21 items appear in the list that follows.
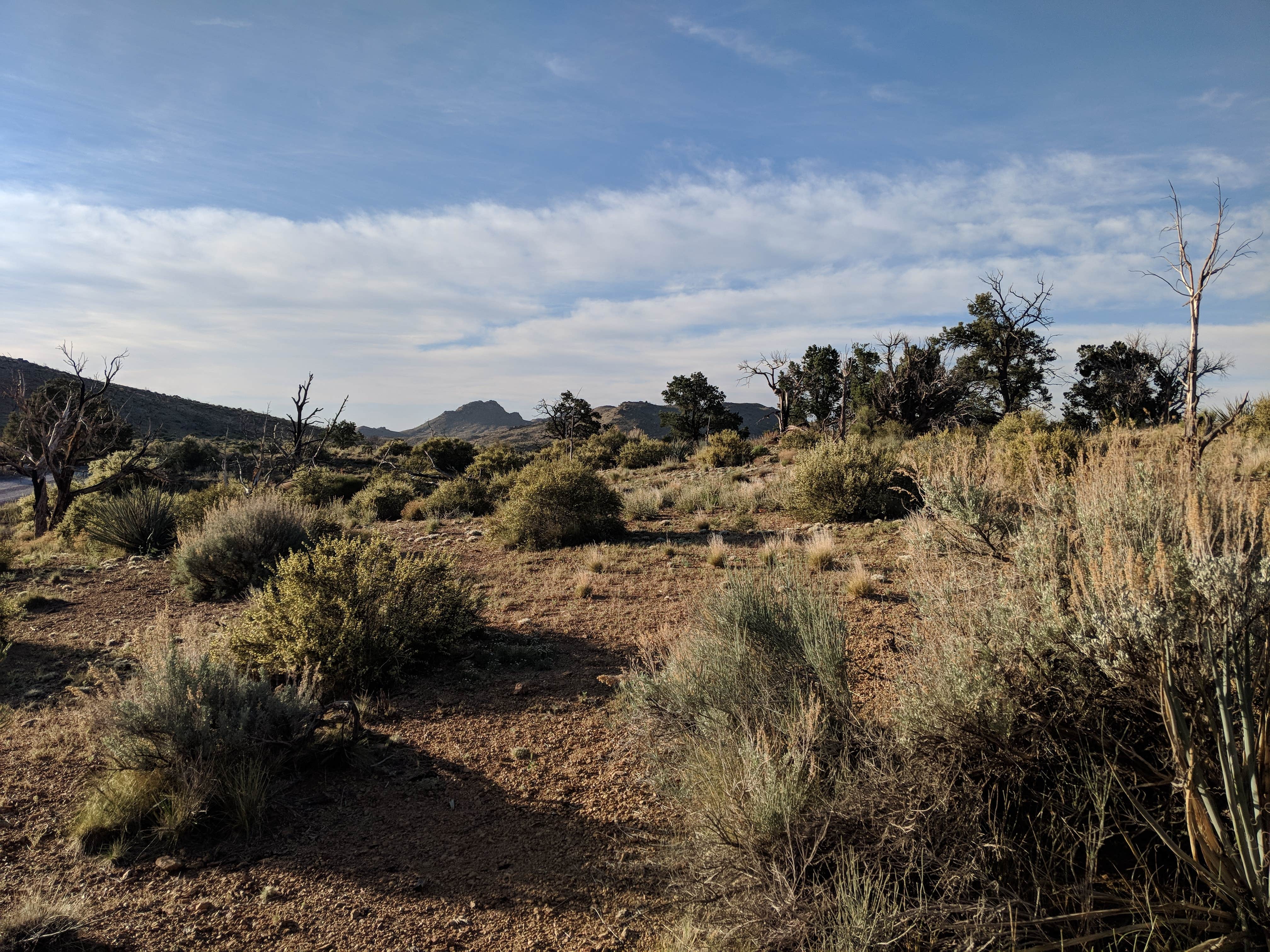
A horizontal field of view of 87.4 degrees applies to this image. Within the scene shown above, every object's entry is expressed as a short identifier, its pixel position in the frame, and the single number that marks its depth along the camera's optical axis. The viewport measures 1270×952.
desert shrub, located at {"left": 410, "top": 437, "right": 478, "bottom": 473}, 30.89
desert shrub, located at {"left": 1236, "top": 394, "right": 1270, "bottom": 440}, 12.30
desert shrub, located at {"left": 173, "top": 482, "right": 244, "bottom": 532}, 12.62
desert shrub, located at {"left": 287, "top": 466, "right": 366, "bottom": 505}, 18.14
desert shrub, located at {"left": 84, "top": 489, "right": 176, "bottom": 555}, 12.55
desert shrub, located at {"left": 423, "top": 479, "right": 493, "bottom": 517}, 16.66
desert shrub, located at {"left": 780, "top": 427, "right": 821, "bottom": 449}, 24.35
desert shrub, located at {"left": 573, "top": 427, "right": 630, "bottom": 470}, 27.14
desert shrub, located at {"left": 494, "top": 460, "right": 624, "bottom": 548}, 11.98
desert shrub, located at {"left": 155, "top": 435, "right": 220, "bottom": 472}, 30.94
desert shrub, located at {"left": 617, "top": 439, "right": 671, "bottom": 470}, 27.09
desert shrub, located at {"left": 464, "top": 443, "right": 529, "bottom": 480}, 22.05
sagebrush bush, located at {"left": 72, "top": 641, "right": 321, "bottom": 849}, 3.79
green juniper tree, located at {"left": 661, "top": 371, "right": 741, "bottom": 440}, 39.88
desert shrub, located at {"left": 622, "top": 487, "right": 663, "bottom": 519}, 14.45
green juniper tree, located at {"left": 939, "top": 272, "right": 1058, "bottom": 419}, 29.73
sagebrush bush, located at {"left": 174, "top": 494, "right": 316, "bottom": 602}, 9.49
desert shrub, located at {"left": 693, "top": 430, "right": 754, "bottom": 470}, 24.42
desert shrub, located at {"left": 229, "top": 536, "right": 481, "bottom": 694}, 5.76
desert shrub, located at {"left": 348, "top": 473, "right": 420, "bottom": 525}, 16.53
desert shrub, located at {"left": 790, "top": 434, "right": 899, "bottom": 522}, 11.71
